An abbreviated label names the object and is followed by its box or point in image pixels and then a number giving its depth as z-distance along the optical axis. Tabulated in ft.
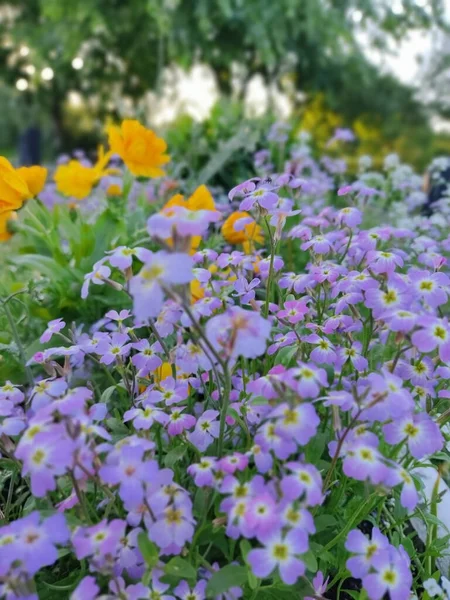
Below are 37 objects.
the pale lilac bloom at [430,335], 0.53
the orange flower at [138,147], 1.14
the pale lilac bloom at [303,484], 0.49
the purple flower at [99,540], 0.48
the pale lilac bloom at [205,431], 0.64
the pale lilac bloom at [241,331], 0.45
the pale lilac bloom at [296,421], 0.49
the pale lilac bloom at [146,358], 0.70
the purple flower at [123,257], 0.58
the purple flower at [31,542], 0.45
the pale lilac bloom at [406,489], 0.52
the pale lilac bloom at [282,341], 0.69
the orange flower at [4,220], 0.96
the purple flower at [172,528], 0.50
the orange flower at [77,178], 1.40
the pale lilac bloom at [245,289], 0.71
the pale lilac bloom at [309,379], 0.50
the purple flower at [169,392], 0.65
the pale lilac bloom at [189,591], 0.54
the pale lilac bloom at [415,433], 0.55
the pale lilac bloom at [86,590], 0.48
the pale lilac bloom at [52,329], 0.70
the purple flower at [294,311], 0.70
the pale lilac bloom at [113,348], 0.69
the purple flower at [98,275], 0.67
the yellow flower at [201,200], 1.01
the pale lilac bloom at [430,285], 0.62
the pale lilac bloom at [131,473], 0.48
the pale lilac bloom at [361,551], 0.53
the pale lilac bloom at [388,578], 0.51
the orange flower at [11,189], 0.90
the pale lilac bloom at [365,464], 0.50
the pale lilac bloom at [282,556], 0.47
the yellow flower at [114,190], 2.29
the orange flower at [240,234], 1.09
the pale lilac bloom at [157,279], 0.42
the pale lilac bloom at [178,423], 0.63
